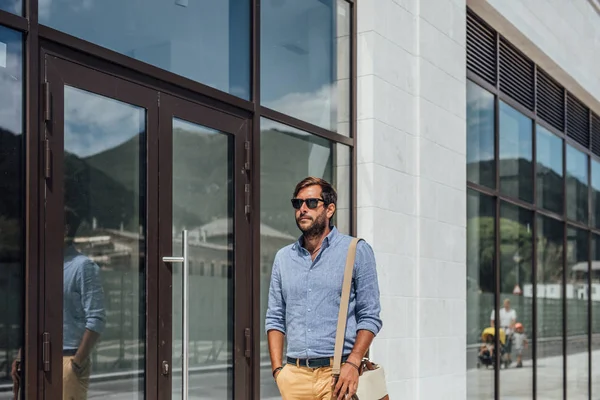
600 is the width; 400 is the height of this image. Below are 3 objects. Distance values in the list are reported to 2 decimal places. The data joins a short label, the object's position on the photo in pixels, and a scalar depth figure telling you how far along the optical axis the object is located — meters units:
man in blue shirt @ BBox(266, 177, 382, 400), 5.16
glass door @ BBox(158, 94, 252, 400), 6.05
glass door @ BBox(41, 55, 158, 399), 5.21
